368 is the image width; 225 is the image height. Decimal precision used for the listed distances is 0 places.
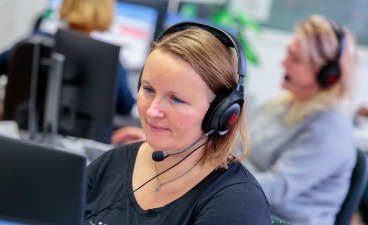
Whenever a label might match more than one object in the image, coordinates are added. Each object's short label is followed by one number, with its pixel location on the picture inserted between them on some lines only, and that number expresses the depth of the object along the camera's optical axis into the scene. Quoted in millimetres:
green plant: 4821
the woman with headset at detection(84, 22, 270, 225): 2245
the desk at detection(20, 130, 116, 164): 2735
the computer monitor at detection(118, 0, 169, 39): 4048
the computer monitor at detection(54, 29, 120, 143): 2930
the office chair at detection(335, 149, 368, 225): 2715
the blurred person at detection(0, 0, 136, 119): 3351
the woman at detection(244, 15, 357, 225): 2938
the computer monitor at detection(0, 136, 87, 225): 2098
